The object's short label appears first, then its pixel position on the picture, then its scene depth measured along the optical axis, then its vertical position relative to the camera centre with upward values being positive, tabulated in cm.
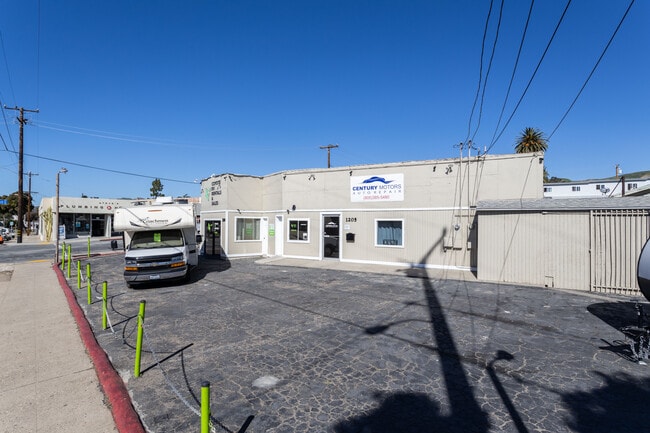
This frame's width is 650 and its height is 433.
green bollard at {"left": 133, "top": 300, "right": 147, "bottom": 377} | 490 -192
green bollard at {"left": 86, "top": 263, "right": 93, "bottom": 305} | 961 -220
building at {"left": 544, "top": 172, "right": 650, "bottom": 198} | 5593 +578
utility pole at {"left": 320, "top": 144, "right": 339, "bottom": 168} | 3800 +818
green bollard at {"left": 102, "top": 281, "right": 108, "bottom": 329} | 728 -217
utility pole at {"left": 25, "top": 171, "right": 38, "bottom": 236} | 5498 +389
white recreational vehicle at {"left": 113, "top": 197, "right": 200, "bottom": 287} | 1107 -81
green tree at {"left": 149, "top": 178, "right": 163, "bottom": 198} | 7426 +682
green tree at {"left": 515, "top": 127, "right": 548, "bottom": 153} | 3756 +891
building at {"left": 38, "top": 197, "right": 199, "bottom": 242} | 3833 +29
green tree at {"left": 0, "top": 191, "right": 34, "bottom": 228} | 6512 +248
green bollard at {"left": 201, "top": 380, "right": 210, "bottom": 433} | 281 -161
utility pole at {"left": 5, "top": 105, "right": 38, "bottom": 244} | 3303 +519
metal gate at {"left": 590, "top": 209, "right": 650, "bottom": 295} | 1002 -75
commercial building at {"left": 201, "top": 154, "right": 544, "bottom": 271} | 1414 +58
